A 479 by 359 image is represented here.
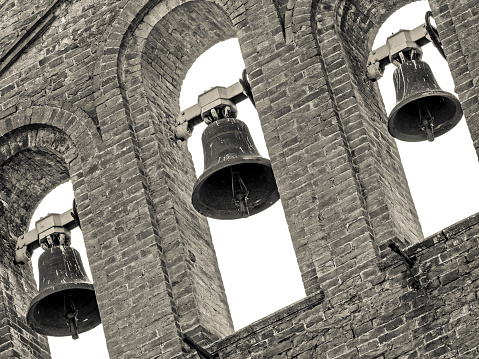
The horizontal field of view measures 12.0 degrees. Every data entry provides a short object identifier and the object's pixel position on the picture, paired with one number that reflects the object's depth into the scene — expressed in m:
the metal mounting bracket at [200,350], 19.92
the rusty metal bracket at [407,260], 19.41
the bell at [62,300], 21.62
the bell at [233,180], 20.94
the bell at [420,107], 20.72
